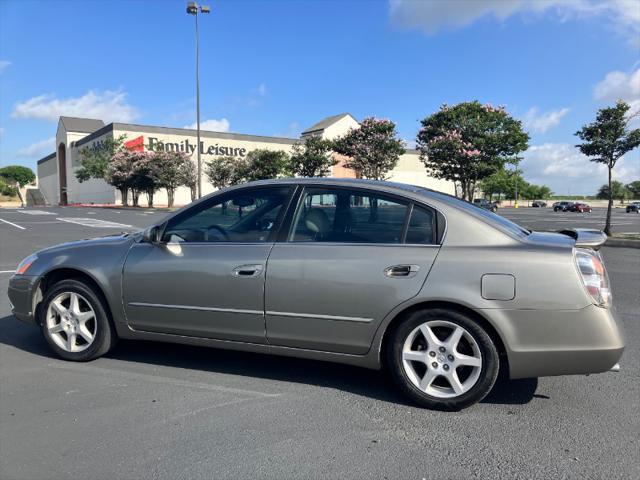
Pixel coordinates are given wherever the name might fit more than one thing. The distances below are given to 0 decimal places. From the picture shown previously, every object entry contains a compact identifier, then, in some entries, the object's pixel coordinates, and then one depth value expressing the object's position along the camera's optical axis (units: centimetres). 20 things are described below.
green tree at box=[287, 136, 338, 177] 3516
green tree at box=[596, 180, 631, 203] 10550
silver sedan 314
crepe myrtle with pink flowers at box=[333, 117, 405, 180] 2978
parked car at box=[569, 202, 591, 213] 5872
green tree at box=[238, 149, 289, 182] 3991
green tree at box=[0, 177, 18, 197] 10925
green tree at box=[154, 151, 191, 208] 4388
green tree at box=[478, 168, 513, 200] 8250
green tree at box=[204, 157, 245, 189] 4238
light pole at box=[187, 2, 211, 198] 2831
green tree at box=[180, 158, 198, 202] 4418
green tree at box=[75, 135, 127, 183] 5297
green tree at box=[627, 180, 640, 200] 10652
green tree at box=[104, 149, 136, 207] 4666
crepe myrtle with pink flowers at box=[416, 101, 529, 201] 2306
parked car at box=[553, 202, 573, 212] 6169
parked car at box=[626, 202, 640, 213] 5605
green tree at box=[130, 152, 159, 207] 4422
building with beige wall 5803
